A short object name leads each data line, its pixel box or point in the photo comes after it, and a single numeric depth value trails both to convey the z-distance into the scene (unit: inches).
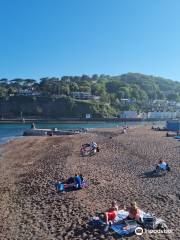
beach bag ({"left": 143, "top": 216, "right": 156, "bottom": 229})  234.2
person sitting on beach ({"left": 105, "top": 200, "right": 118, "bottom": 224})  240.3
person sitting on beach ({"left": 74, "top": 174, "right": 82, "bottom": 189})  347.5
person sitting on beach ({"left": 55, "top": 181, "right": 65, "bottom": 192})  346.2
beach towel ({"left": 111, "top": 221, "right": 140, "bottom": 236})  227.6
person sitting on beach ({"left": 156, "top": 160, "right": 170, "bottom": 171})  400.7
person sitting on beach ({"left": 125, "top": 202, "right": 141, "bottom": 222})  240.4
